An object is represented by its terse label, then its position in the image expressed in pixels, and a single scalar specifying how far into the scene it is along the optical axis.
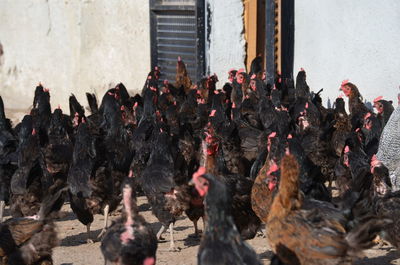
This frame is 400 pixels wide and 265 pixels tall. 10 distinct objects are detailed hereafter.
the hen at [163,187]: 8.70
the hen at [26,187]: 9.07
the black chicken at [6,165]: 10.06
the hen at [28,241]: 7.34
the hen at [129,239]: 6.65
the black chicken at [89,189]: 9.12
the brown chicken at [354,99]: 11.52
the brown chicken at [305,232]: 6.37
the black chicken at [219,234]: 5.95
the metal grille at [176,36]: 14.55
